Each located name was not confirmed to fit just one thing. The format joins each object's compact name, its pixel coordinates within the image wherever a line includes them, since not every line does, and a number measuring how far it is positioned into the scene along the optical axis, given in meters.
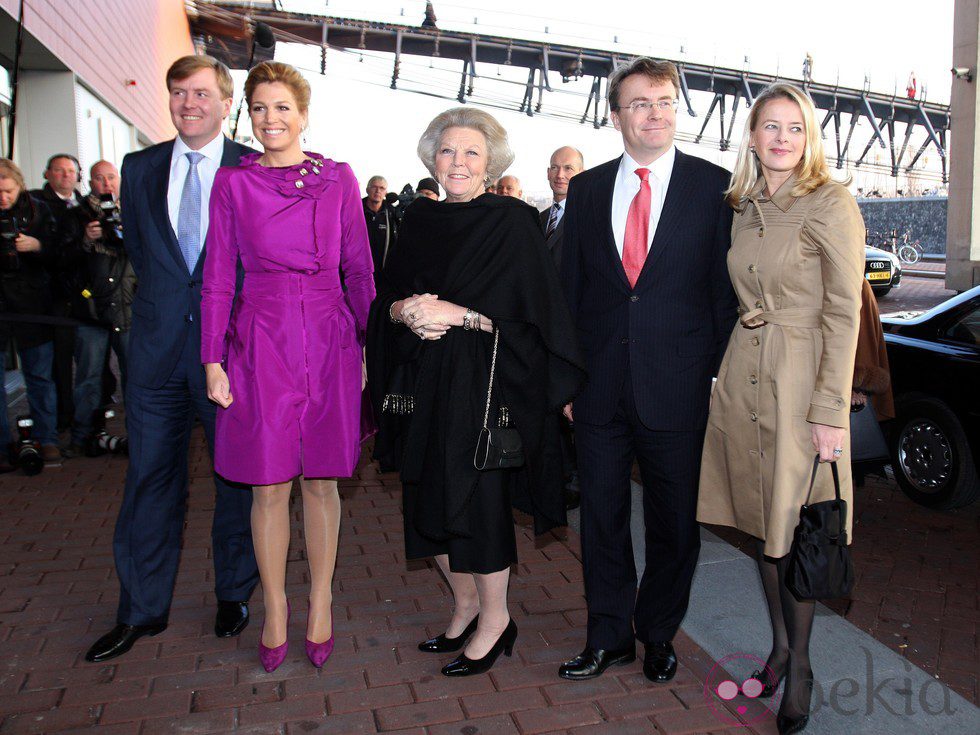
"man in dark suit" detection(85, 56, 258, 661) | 3.32
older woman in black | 2.97
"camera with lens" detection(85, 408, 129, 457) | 6.73
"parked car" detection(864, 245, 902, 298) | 17.91
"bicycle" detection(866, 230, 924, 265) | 26.61
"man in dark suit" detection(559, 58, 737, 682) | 3.00
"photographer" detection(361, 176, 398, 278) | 7.22
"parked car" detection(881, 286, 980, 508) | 5.42
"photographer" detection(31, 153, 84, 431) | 6.53
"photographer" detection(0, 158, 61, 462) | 6.21
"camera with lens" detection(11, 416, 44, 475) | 6.15
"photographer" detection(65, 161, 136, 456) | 6.55
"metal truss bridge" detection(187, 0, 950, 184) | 27.73
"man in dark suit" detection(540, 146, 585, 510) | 5.49
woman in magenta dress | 3.07
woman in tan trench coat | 2.64
